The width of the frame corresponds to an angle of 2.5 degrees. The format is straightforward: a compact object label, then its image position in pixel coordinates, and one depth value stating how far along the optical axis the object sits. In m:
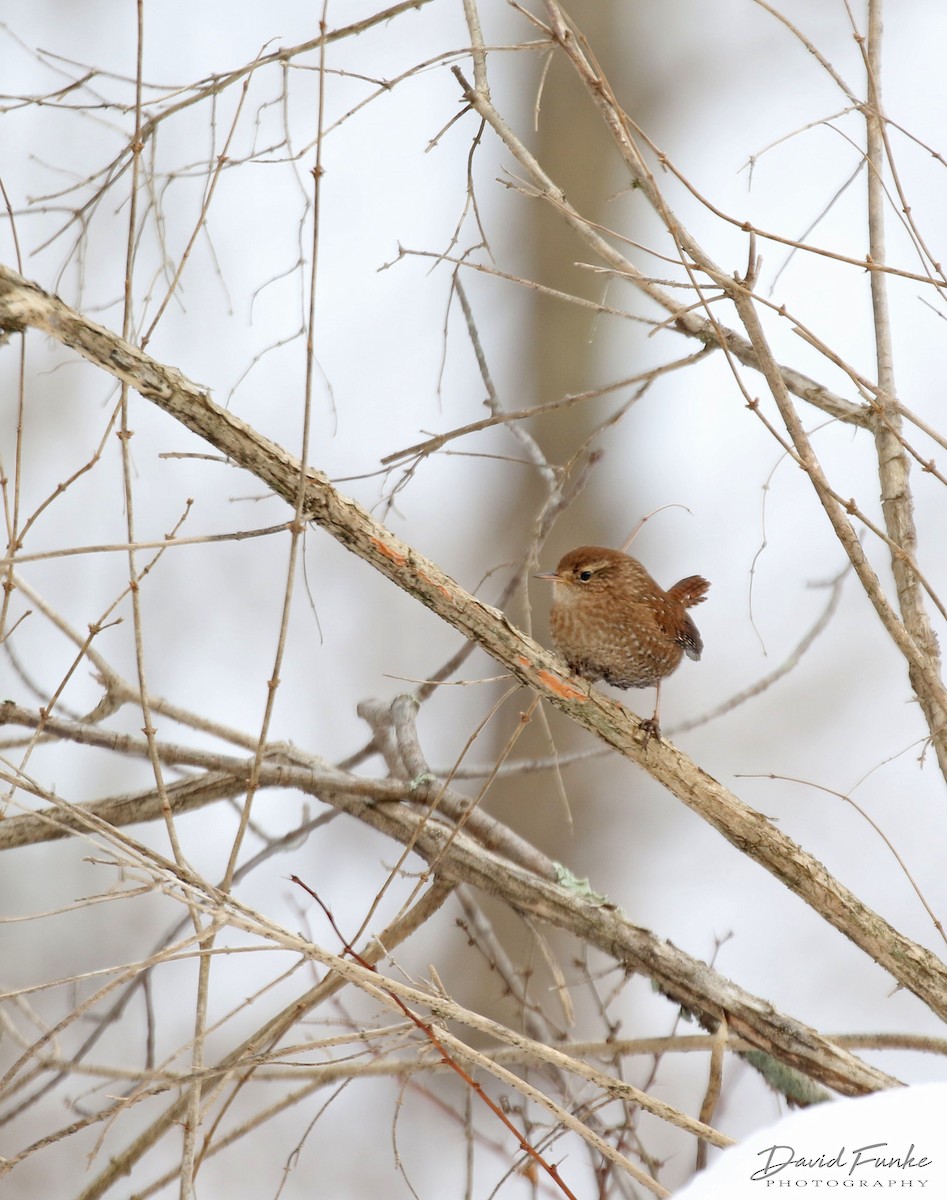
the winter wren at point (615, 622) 8.11
